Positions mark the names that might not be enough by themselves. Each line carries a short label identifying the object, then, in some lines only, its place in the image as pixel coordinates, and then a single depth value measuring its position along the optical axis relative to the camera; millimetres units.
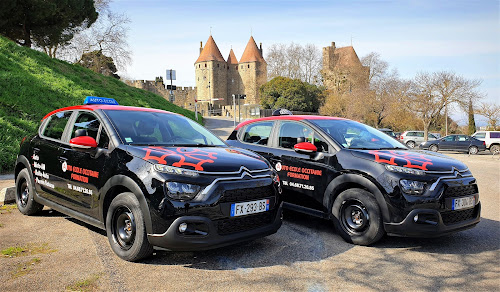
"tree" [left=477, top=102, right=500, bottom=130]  42281
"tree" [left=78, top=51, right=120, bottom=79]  39425
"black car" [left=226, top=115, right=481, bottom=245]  4500
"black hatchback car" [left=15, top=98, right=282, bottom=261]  3715
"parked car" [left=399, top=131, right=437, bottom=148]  33344
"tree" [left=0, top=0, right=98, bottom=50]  22828
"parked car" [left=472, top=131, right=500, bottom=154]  26791
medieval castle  93938
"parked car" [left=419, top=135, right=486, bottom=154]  27031
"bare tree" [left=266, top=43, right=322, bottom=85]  67625
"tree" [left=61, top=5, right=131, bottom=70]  37656
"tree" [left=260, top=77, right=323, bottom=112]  57531
